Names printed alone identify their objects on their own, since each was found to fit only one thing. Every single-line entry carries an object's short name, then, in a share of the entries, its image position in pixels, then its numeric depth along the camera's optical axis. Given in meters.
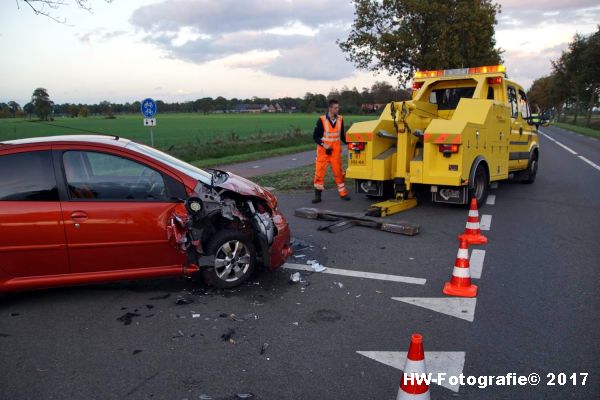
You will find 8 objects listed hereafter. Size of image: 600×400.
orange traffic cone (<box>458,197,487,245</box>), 6.41
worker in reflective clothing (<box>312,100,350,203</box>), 9.33
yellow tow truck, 8.08
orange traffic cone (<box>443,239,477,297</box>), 4.66
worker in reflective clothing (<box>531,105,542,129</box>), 11.35
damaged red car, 4.41
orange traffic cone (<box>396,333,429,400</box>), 2.41
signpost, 14.95
